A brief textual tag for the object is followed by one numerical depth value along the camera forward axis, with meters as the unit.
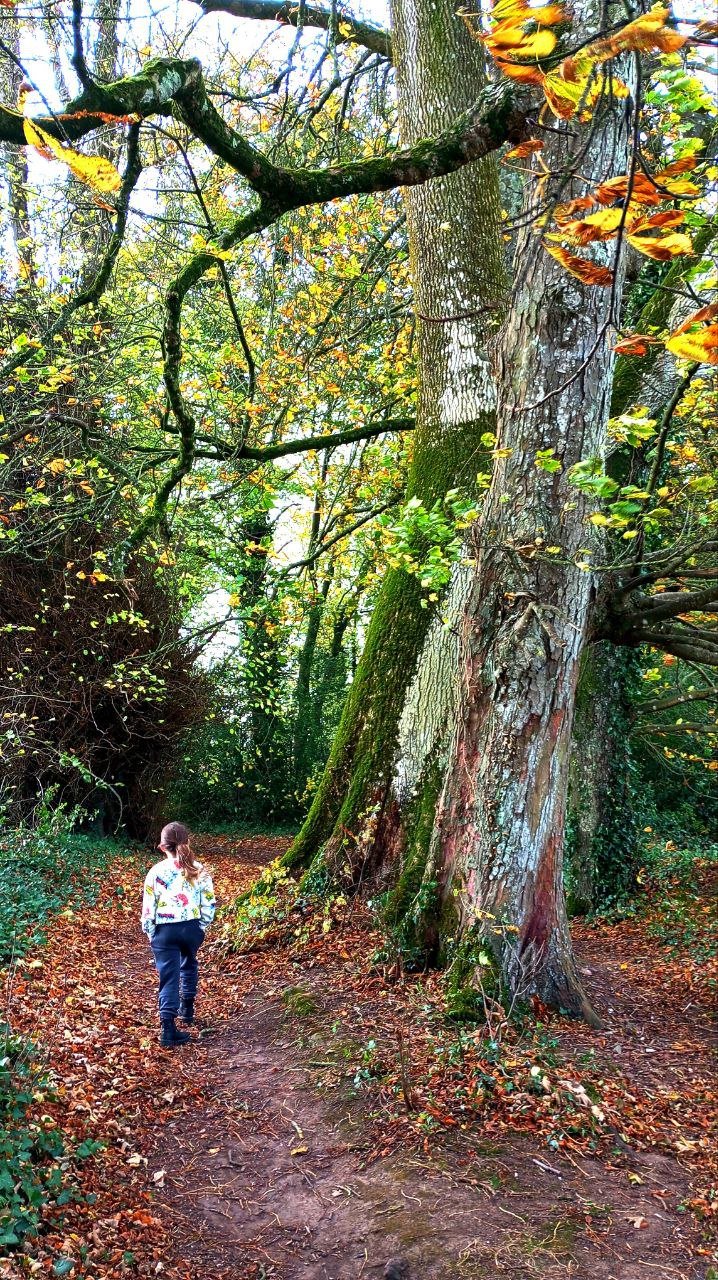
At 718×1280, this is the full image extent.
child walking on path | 5.40
